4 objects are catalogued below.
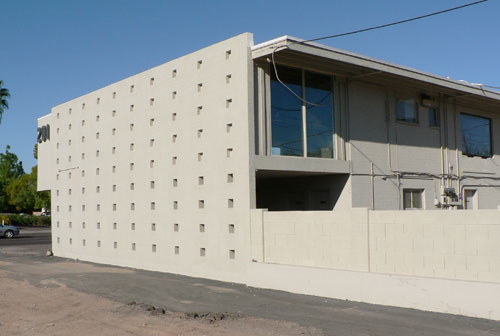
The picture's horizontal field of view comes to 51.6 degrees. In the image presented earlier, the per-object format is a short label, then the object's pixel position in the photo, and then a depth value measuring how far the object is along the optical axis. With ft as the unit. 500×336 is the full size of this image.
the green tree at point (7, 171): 260.42
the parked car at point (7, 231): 135.03
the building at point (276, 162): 41.27
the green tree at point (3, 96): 140.97
